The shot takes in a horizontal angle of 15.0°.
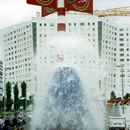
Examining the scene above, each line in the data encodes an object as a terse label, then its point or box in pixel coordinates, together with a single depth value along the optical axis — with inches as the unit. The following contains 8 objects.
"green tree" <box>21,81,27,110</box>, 4749.0
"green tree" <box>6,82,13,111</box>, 4493.1
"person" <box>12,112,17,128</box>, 1357.0
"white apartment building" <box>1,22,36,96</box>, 6619.1
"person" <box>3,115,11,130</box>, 1264.4
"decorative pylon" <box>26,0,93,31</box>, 1786.4
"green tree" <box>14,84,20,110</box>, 4635.8
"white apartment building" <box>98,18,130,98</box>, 6619.1
